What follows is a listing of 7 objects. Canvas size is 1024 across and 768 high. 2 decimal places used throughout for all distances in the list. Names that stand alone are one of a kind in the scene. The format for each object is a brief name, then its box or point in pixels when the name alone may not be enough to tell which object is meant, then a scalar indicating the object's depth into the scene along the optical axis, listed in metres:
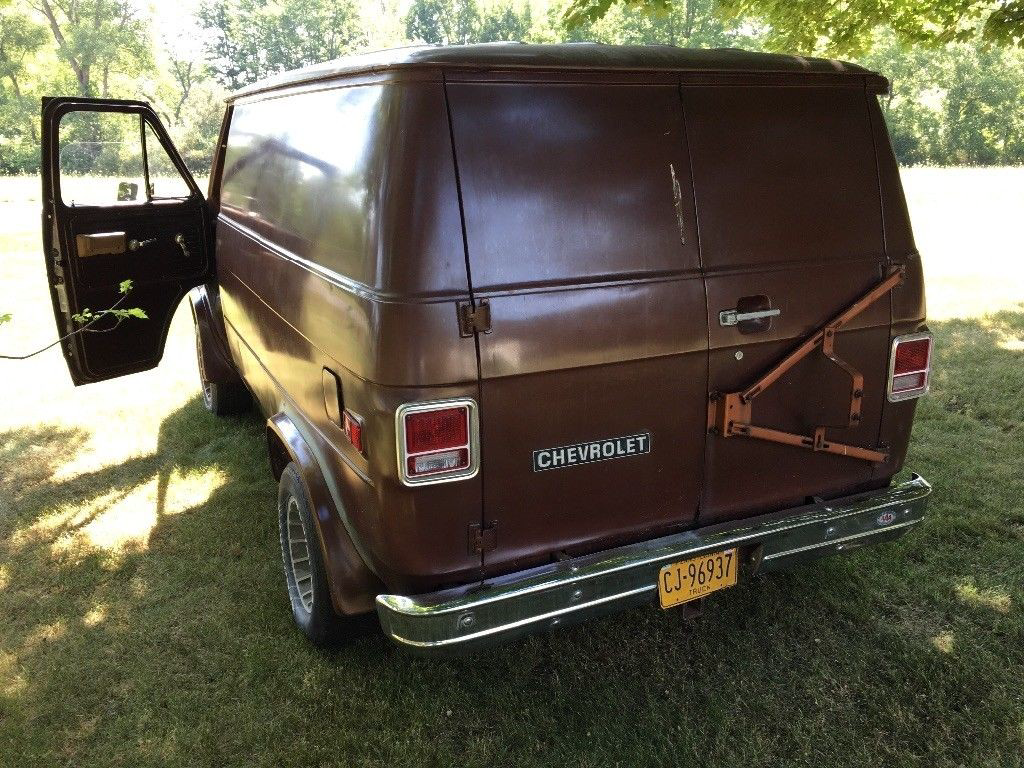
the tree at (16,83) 38.31
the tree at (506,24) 61.53
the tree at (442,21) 68.81
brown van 2.41
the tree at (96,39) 45.12
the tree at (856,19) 5.76
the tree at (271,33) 68.56
